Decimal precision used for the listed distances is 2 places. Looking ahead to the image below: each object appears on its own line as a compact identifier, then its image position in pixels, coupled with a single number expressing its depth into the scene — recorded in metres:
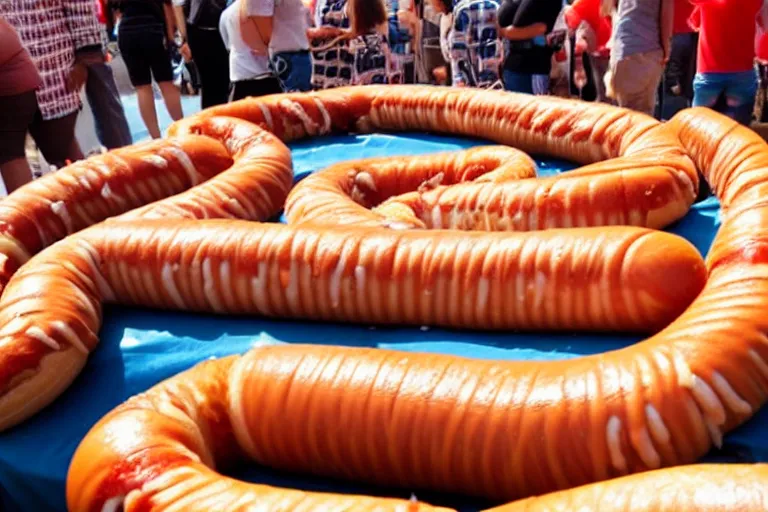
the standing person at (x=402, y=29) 7.25
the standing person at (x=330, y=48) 5.59
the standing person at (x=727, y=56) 4.90
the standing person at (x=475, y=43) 6.24
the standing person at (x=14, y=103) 5.05
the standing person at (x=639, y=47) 5.19
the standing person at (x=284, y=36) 5.64
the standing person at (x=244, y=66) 6.14
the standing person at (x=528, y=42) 6.15
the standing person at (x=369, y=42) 5.42
